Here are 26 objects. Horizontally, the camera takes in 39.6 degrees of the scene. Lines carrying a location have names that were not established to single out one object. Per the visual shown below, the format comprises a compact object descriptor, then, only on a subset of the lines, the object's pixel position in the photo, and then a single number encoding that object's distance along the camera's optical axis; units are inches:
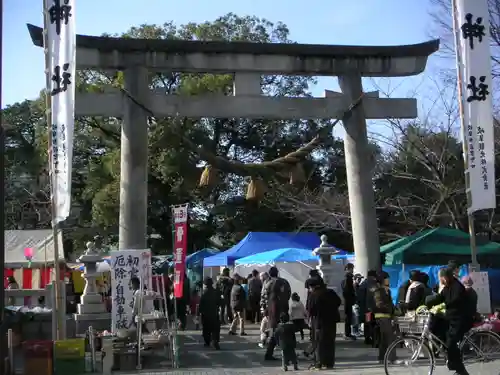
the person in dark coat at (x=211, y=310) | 605.6
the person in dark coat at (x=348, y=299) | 632.4
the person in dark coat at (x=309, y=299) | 472.2
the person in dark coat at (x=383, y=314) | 483.5
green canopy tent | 760.3
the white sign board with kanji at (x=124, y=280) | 577.6
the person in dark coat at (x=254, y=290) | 793.6
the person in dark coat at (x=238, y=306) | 702.5
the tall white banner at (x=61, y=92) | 505.4
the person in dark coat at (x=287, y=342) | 464.1
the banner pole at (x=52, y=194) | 505.0
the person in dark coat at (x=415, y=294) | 508.7
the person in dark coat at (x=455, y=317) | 374.3
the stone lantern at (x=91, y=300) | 678.3
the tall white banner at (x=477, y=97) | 518.9
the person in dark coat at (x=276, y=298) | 559.5
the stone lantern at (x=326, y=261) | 692.1
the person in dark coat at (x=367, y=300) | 550.9
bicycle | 386.9
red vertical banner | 573.9
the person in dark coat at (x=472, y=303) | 378.2
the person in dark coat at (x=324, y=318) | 464.8
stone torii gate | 658.8
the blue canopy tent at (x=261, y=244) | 1003.1
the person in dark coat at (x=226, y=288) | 796.0
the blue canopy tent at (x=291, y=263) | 853.2
